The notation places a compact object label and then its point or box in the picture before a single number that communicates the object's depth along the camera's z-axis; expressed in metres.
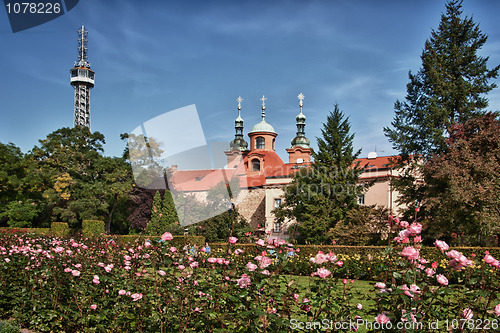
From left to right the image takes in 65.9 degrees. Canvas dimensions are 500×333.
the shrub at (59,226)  29.22
